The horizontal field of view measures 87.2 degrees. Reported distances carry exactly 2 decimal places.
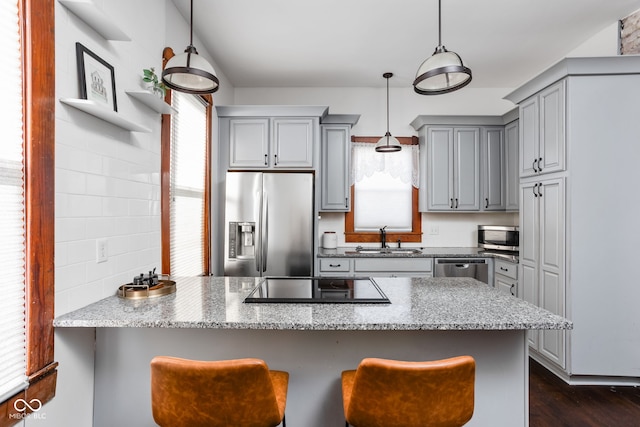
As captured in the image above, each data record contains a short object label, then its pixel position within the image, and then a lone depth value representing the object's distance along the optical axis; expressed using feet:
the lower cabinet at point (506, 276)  10.62
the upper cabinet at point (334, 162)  12.48
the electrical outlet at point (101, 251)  5.25
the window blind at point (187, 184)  8.22
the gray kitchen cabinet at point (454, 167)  12.59
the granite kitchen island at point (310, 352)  5.00
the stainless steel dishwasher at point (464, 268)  11.59
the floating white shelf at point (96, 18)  4.56
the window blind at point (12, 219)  3.79
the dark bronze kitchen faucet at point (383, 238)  13.12
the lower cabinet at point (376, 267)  11.50
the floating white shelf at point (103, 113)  4.56
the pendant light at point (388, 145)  11.11
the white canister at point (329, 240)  12.73
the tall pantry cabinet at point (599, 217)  8.04
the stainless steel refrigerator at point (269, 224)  10.66
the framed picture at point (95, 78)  4.88
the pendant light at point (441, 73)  5.04
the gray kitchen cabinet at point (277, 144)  11.91
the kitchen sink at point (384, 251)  12.02
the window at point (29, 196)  3.84
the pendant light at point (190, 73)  4.94
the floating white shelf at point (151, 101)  5.89
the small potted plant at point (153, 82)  6.28
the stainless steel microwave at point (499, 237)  11.14
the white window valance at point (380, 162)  13.65
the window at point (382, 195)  13.66
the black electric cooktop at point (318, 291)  5.11
